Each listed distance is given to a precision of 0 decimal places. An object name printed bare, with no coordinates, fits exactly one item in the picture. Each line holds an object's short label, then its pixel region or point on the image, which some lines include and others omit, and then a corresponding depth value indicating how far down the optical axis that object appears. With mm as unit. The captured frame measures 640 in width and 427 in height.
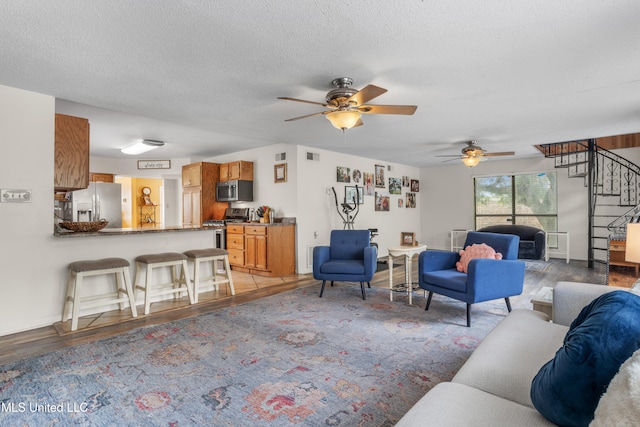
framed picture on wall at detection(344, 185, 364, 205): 6812
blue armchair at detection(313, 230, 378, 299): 4148
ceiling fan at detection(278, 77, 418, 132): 2938
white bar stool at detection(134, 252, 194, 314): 3639
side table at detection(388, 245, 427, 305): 3938
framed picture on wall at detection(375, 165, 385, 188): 7758
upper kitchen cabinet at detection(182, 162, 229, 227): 6898
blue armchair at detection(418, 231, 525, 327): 3109
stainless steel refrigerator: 6312
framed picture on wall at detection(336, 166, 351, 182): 6660
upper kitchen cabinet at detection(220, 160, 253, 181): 6457
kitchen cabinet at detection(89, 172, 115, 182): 7234
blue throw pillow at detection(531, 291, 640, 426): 914
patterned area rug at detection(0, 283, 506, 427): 1831
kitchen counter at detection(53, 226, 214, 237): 3418
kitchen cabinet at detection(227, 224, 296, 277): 5555
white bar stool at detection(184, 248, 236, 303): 4062
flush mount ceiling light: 5796
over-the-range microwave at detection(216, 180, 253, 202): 6369
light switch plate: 3098
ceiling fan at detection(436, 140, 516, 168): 5541
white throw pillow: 695
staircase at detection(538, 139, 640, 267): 6152
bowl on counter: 3555
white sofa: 1080
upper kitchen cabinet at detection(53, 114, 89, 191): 3506
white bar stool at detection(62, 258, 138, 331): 3168
